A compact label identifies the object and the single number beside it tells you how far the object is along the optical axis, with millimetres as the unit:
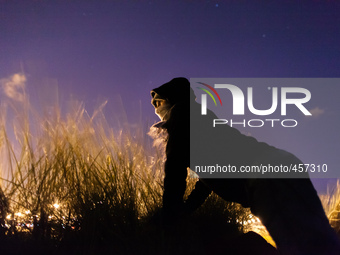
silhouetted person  1566
